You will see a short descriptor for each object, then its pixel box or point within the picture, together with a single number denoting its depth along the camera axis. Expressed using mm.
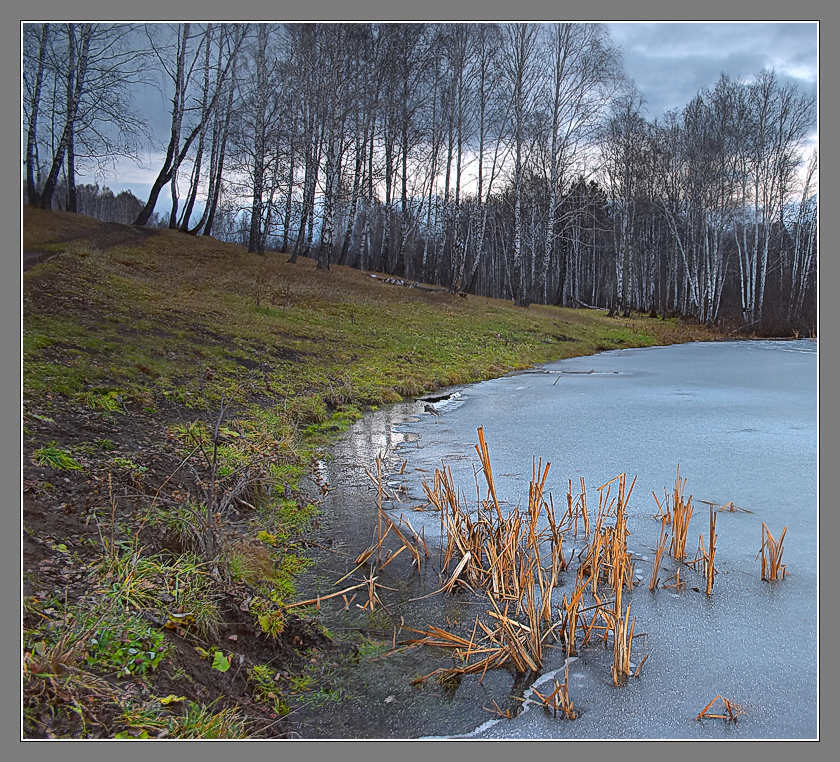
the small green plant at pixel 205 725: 1994
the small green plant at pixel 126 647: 2172
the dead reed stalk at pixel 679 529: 3344
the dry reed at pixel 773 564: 3084
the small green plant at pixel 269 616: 2666
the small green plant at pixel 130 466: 4038
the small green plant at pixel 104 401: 5215
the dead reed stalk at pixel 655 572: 3066
